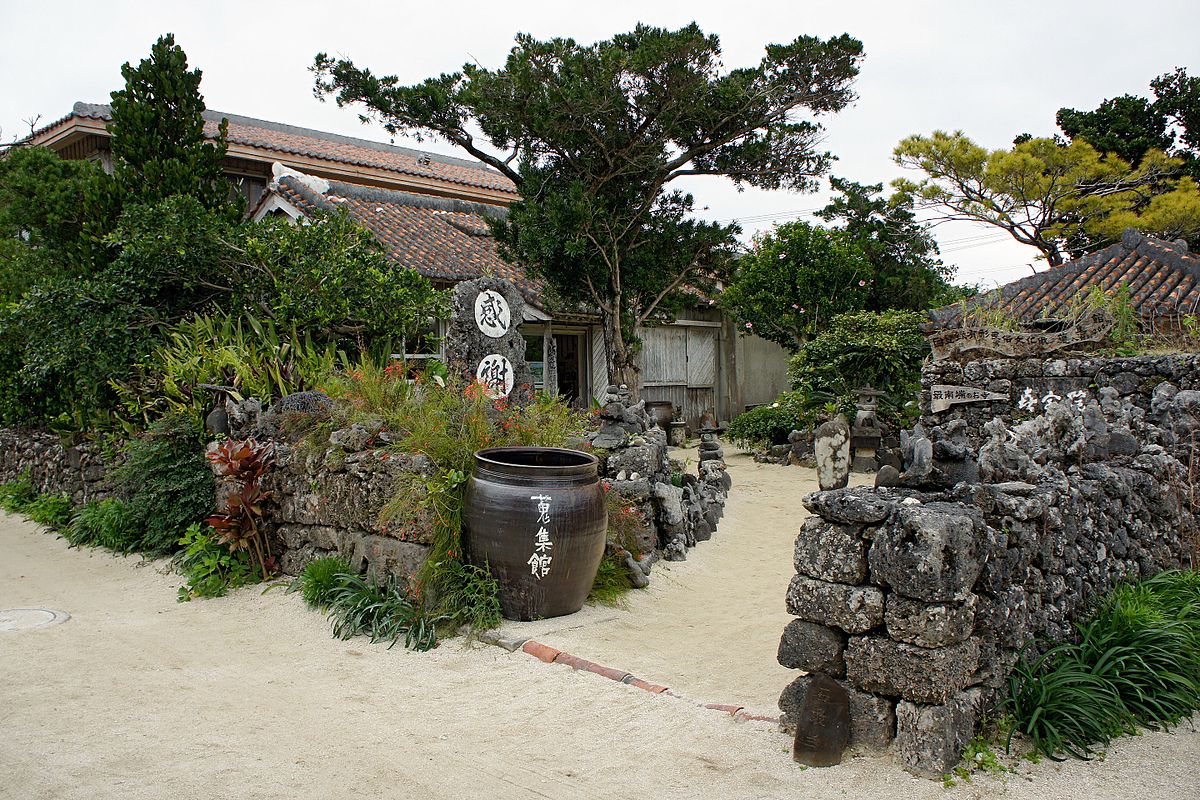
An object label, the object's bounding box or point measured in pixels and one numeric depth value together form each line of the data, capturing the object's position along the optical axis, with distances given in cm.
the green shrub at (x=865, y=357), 1345
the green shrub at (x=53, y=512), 945
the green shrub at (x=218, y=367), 811
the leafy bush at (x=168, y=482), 772
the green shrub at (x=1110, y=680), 360
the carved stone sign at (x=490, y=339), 898
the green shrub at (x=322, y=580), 618
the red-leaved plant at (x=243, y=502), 692
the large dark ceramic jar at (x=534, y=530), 539
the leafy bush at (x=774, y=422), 1413
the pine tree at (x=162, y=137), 1034
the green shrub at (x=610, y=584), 611
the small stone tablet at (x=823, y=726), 347
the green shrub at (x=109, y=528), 814
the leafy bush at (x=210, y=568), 675
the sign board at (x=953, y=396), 1066
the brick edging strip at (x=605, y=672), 407
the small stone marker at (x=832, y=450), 1149
